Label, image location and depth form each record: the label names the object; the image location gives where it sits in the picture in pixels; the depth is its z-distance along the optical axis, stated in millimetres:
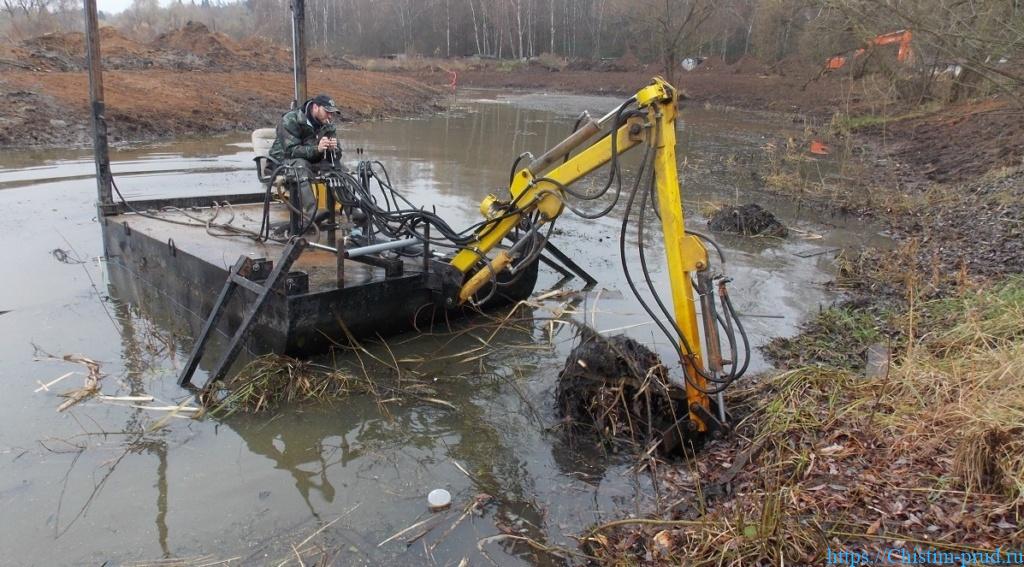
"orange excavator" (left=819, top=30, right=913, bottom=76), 16909
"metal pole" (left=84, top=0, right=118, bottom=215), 7070
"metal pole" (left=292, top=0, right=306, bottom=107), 7379
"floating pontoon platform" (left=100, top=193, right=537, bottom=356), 5254
